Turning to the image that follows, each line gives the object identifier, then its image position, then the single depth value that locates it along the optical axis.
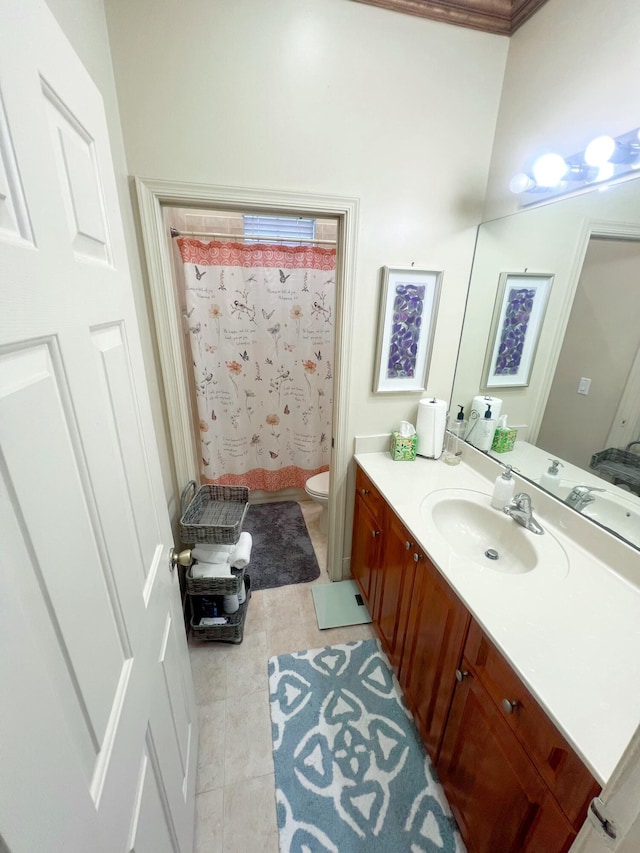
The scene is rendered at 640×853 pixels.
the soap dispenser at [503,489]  1.25
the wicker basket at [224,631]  1.58
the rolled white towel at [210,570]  1.51
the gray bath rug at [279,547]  2.03
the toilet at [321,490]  2.13
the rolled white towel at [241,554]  1.53
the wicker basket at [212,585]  1.50
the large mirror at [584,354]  1.00
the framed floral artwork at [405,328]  1.52
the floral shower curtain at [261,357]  2.08
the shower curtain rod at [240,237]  1.92
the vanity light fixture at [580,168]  0.95
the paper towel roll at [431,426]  1.62
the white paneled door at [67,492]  0.32
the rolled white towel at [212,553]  1.53
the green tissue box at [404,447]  1.65
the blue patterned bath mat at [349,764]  1.04
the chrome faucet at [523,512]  1.17
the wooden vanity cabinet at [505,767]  0.65
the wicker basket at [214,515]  1.47
